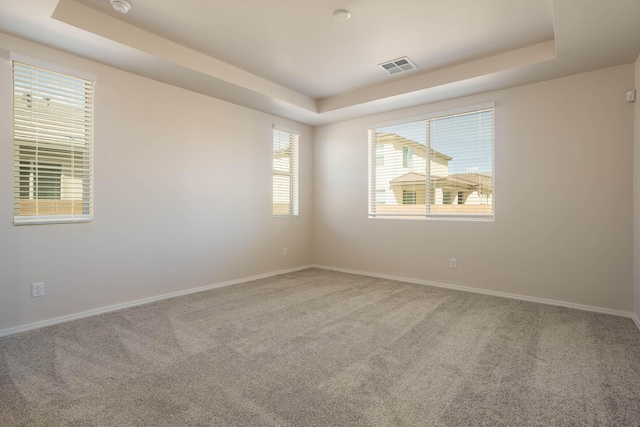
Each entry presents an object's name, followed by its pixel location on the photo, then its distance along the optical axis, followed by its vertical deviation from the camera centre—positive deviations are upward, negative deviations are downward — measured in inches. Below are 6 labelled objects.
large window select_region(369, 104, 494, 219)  168.9 +28.0
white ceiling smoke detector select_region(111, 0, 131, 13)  105.5 +67.9
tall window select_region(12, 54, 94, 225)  117.2 +25.8
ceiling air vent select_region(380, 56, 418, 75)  148.6 +69.7
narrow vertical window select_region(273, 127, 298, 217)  214.4 +28.4
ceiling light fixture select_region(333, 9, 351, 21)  111.6 +69.0
